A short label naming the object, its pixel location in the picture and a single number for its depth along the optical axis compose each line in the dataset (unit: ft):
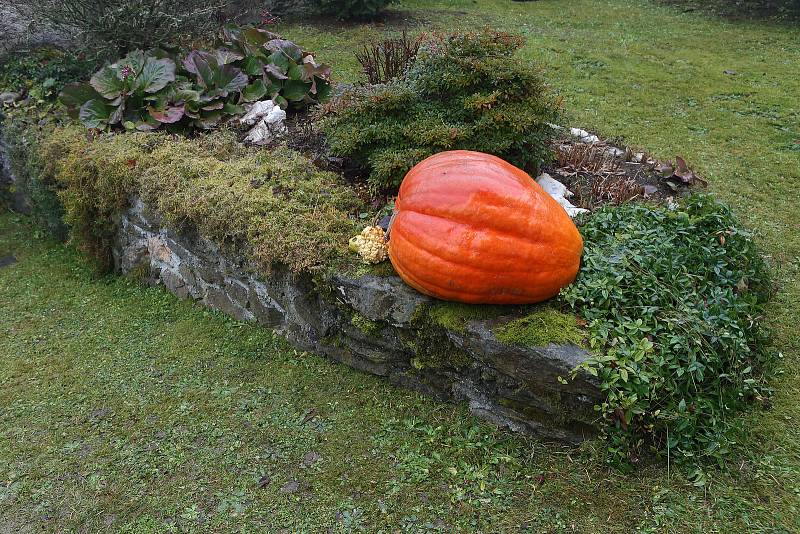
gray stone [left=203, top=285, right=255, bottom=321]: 13.35
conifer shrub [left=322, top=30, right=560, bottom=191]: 12.00
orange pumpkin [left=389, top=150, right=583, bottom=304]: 9.05
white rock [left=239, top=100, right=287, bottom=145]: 16.14
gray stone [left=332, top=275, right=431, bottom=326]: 10.10
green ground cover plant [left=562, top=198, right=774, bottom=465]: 8.58
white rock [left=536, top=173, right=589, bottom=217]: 12.70
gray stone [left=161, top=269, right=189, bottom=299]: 14.66
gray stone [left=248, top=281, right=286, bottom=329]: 12.60
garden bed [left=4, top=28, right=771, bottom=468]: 8.86
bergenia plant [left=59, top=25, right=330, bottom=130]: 16.67
